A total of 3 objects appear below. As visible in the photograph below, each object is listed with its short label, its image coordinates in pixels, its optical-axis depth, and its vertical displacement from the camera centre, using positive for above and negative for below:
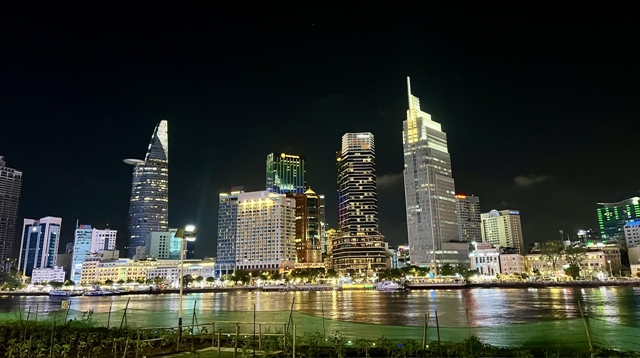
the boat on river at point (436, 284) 184.98 -6.10
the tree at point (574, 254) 191.21 +5.82
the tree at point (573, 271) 177.70 -1.39
